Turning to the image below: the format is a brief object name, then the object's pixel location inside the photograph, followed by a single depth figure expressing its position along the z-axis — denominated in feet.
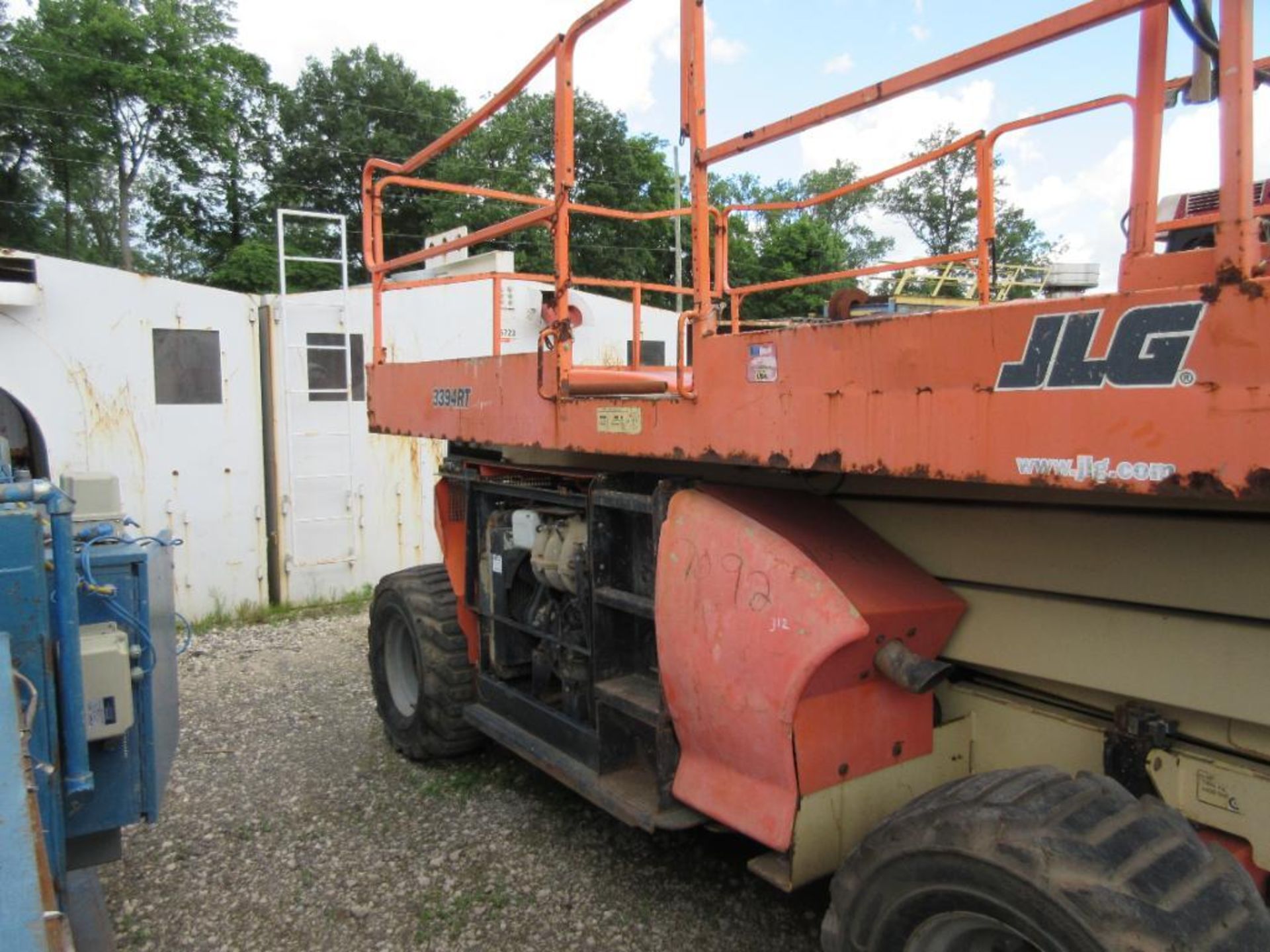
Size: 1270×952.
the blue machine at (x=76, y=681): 7.51
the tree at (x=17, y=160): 88.69
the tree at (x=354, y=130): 104.88
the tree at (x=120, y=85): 89.30
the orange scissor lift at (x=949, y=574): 5.11
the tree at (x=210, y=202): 98.63
